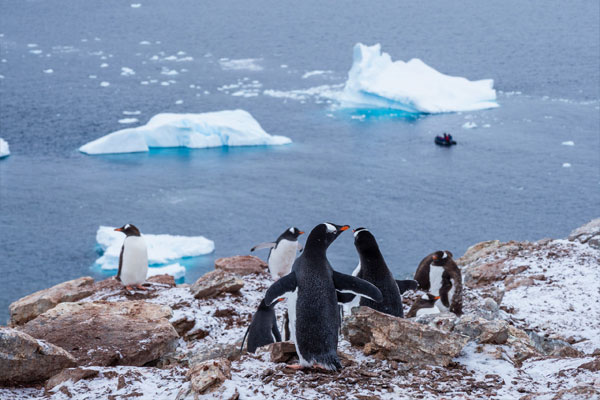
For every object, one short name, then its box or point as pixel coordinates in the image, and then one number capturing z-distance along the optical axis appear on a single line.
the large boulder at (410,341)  11.93
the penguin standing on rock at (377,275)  15.15
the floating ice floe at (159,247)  52.66
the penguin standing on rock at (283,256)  23.87
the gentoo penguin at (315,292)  11.91
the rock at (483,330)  12.80
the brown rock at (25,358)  11.66
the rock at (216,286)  20.61
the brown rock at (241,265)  24.03
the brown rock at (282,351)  12.39
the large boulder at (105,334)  14.04
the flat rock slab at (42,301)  21.52
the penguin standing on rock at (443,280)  18.20
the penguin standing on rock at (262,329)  16.94
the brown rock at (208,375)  10.50
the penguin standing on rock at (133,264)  21.97
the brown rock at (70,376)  11.87
